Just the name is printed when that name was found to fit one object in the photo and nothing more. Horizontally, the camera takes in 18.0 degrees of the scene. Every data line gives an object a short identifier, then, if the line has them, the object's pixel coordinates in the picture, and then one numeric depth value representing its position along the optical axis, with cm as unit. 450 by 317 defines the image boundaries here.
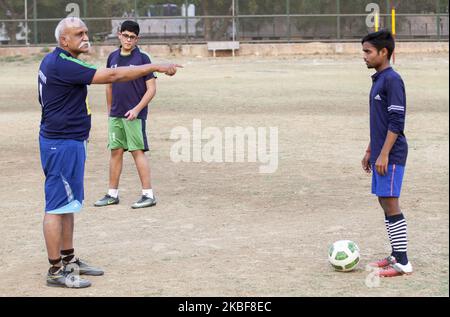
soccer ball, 1094
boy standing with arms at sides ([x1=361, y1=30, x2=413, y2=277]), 1060
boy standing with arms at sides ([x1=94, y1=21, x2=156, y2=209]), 1545
